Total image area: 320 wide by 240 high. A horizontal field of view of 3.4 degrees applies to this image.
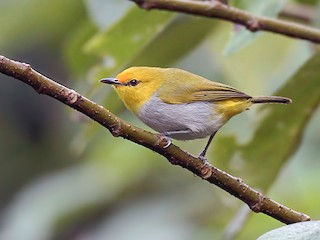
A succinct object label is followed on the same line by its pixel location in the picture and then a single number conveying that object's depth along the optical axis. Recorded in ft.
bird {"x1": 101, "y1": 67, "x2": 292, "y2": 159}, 9.99
